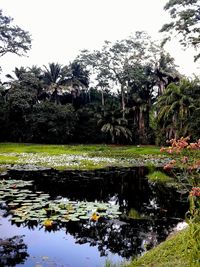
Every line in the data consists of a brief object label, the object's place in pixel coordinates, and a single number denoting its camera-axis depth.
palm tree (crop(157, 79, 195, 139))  23.03
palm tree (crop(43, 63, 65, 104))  29.24
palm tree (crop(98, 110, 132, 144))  27.61
